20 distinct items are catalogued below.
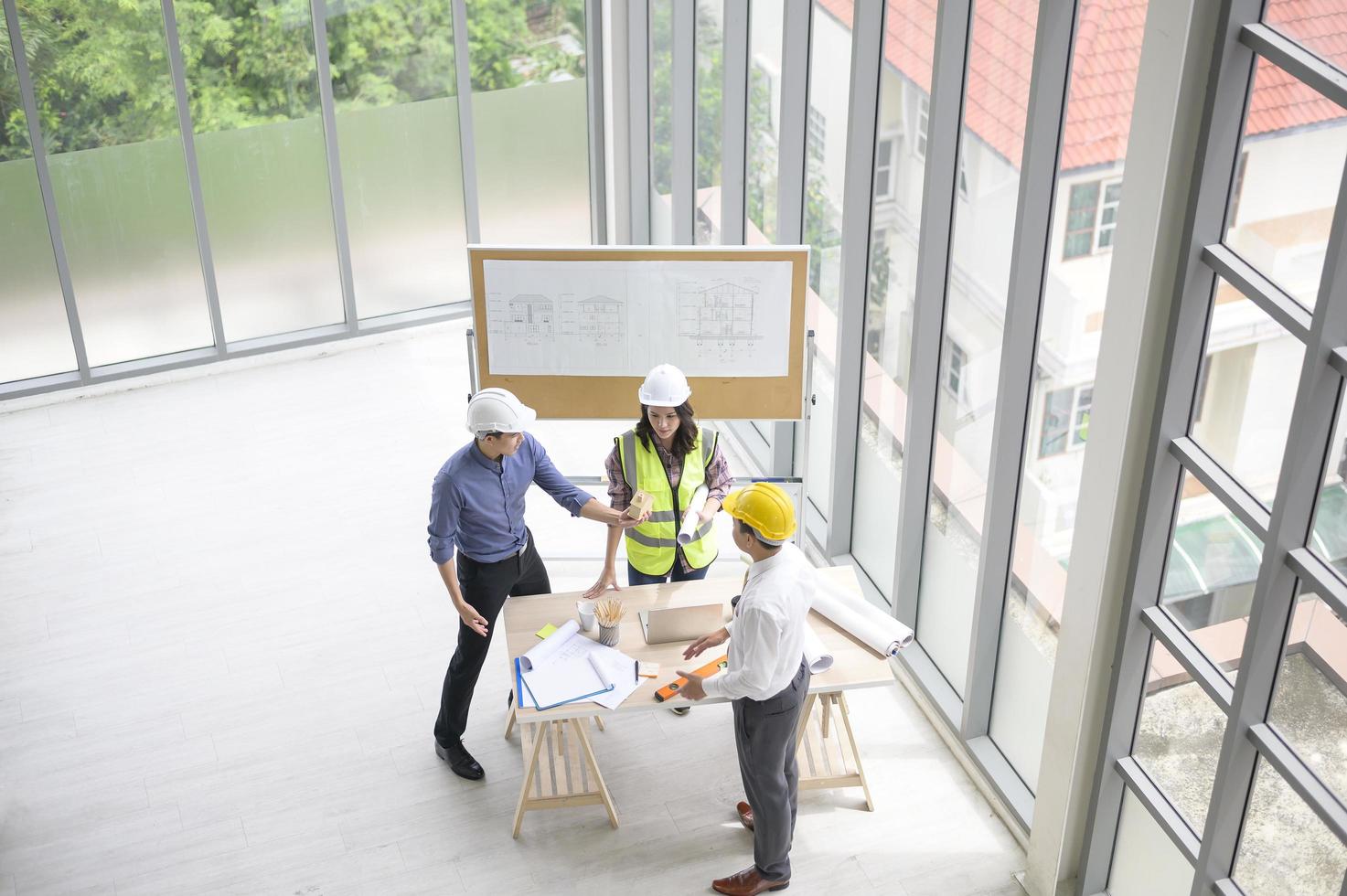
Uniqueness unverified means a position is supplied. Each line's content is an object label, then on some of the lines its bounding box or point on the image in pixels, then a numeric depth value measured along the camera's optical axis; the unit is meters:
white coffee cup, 4.82
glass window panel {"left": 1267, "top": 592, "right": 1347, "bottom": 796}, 3.47
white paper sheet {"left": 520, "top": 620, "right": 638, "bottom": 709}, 4.53
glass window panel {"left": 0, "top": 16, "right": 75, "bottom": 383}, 7.87
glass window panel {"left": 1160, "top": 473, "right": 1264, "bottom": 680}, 3.77
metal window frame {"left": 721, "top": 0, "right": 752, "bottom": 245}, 6.93
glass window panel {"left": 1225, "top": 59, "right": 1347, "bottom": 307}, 3.28
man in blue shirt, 4.69
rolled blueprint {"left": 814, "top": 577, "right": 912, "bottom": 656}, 4.75
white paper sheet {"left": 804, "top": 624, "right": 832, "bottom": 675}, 4.48
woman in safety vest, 4.99
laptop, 4.74
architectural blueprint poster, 5.78
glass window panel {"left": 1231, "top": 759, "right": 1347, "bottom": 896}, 3.64
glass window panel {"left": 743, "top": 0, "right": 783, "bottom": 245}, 6.67
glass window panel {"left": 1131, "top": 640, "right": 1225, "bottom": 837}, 4.05
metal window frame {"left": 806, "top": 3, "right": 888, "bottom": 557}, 5.48
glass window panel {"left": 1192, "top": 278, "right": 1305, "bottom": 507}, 3.55
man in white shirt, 4.07
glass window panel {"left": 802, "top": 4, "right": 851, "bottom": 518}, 6.00
